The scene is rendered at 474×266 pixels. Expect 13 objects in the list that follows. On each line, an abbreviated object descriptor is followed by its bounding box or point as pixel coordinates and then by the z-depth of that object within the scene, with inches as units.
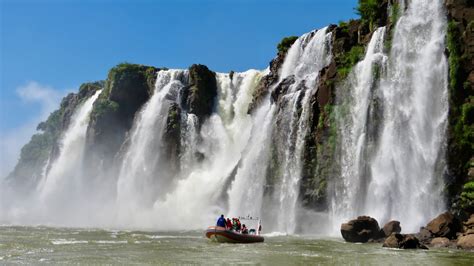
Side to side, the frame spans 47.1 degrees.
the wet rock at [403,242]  1052.5
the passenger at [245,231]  1332.4
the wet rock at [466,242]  1034.4
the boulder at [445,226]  1142.3
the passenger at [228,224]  1339.8
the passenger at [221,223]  1277.1
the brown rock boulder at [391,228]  1261.0
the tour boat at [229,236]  1247.5
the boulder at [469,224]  1124.5
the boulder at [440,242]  1091.9
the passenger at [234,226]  1352.1
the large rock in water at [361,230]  1227.9
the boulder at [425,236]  1151.0
